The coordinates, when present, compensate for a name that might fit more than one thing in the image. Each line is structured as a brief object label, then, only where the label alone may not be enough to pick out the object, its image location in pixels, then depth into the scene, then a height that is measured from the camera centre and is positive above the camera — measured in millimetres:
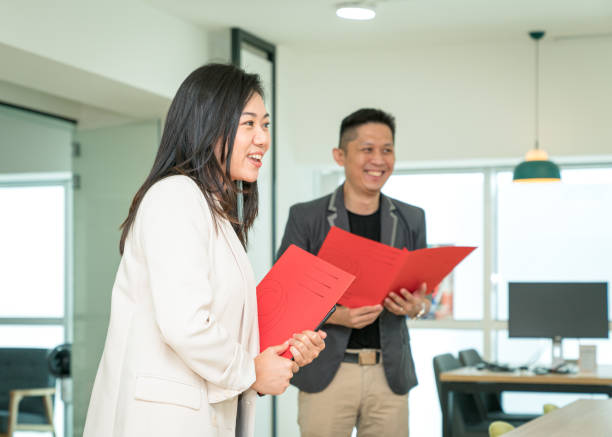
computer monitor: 4703 -590
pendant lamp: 4602 +299
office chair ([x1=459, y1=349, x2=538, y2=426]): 4492 -1214
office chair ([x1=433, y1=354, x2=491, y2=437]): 4242 -1160
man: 2611 -425
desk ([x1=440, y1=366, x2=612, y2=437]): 4234 -959
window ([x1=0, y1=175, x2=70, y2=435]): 5027 -310
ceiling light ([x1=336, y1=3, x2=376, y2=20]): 4305 +1213
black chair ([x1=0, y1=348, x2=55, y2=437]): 4891 -1158
